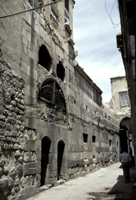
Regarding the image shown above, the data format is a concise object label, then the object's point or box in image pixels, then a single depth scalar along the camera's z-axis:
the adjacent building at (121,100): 19.69
